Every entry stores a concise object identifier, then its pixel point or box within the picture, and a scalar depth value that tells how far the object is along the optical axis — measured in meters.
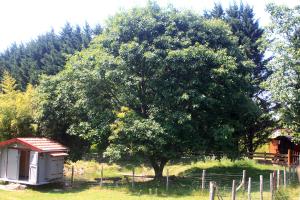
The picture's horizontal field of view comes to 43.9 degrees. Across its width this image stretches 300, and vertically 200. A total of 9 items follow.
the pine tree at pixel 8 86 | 34.14
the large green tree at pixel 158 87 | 23.53
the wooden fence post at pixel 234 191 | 14.93
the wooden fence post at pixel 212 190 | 11.99
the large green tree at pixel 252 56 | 36.03
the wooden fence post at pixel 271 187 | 17.47
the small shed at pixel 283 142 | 37.03
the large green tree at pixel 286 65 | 25.53
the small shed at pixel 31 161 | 22.95
